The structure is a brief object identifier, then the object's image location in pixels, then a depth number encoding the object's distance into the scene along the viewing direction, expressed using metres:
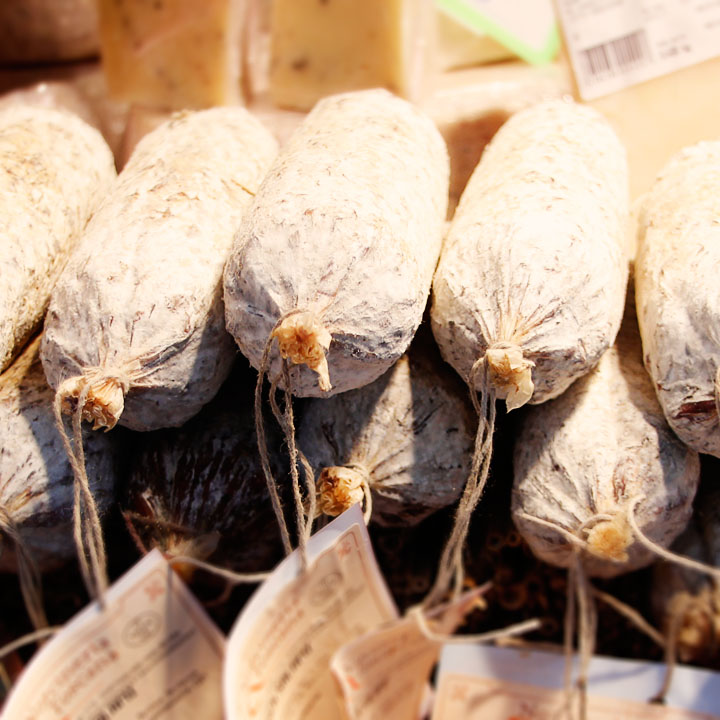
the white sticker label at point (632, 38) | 0.48
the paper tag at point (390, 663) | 0.31
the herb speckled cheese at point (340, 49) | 0.51
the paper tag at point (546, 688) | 0.37
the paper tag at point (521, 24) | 0.52
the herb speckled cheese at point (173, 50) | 0.53
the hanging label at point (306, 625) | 0.29
